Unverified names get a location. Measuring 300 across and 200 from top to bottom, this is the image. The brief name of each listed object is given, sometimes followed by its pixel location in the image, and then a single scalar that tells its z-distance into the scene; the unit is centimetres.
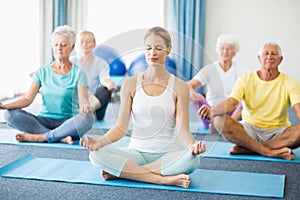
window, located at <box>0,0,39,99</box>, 678
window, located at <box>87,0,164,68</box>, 773
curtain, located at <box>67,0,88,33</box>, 789
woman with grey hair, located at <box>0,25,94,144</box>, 411
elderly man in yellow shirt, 374
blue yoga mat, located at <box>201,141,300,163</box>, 370
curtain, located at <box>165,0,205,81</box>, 755
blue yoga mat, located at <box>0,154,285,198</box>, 290
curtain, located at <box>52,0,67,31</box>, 773
